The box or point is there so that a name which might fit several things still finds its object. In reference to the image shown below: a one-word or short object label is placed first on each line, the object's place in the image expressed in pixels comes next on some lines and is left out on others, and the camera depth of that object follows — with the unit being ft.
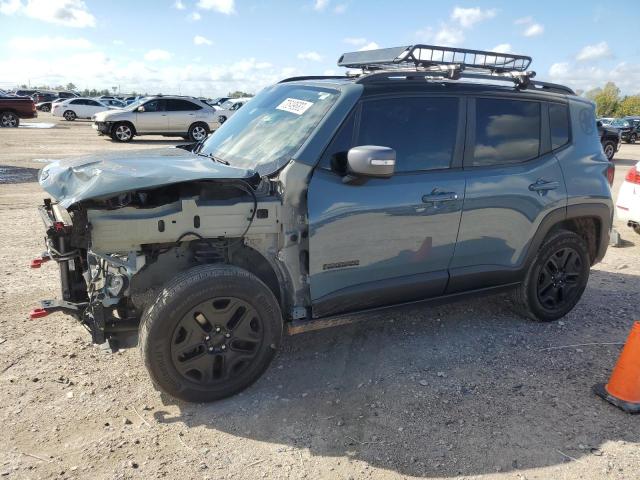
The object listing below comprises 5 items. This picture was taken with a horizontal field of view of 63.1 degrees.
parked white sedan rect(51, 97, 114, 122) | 107.86
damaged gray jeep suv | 10.05
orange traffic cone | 10.98
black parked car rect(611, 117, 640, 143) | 98.37
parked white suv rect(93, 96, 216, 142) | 62.95
